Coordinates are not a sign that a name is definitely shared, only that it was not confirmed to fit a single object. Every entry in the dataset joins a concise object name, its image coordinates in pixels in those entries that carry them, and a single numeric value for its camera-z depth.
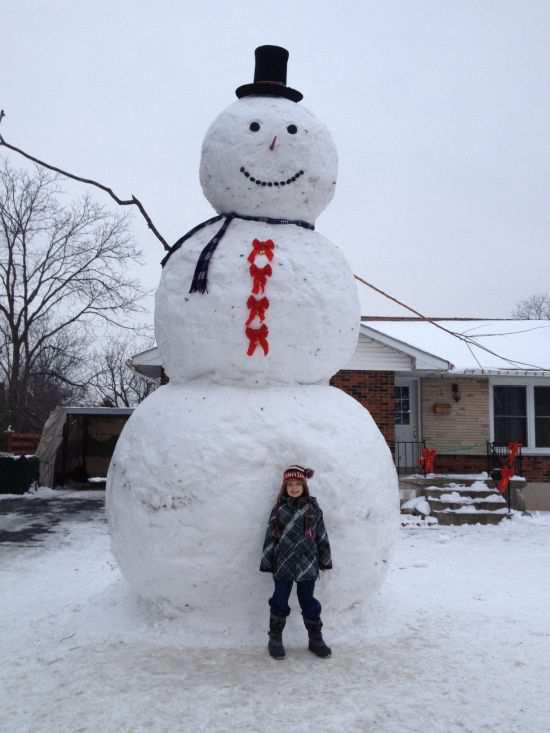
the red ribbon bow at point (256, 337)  4.49
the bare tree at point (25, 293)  24.77
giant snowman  4.24
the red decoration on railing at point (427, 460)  12.24
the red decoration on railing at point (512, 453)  11.70
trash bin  15.34
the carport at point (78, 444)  16.92
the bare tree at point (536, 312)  41.06
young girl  4.04
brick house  13.09
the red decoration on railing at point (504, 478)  11.54
